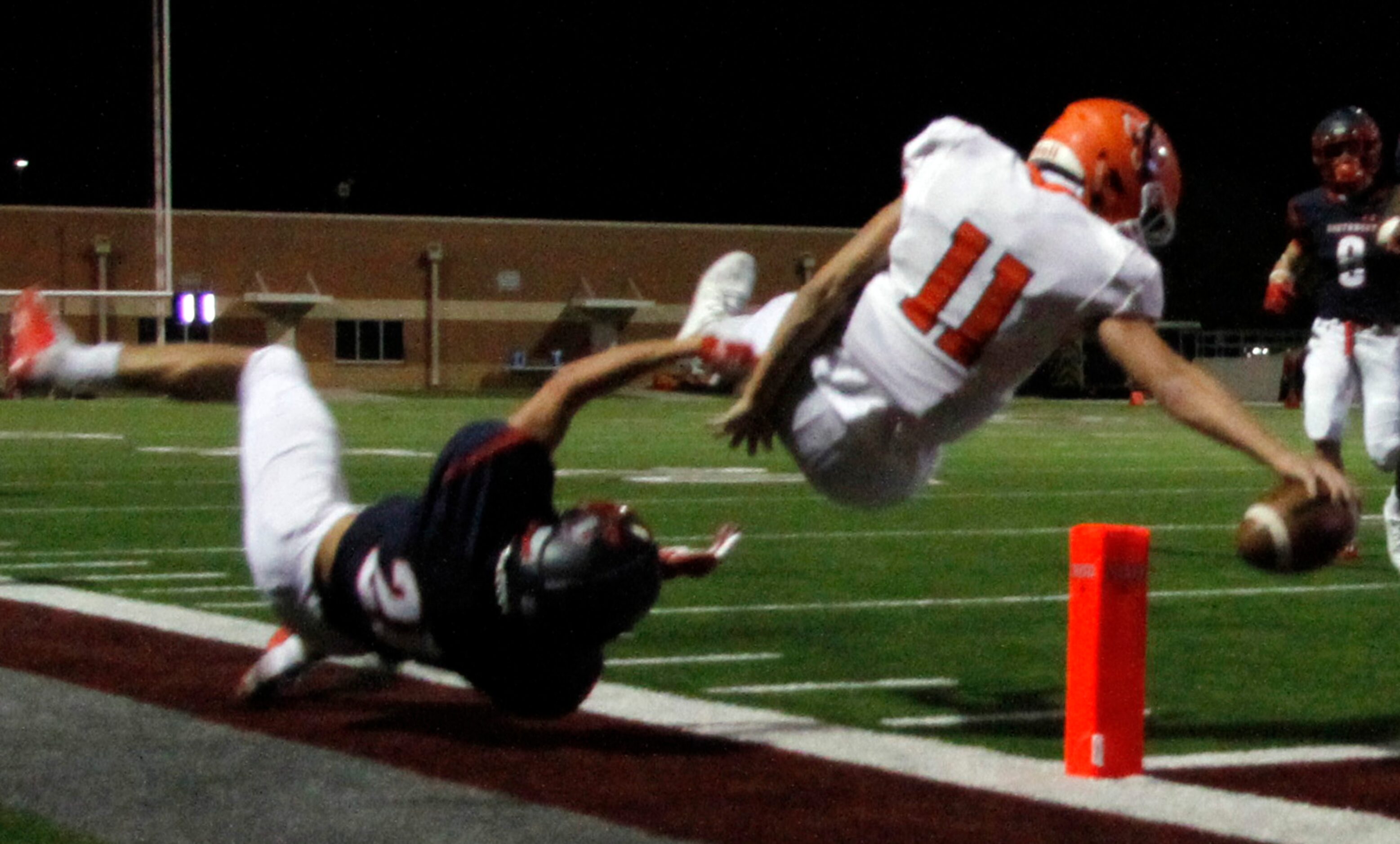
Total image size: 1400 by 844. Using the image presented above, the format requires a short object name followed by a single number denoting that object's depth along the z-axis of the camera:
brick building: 46.97
